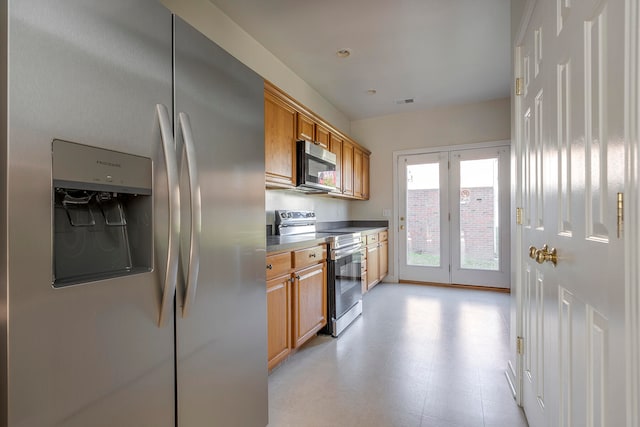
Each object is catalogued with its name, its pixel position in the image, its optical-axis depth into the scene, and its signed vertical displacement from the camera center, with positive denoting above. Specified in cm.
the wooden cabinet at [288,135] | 253 +77
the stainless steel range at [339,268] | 285 -54
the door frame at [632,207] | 59 +1
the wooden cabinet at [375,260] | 406 -66
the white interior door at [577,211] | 69 +0
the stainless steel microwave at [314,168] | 295 +47
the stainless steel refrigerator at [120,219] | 70 -1
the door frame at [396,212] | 499 +1
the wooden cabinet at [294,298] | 205 -63
